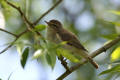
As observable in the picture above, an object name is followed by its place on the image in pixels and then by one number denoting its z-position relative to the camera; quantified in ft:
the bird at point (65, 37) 22.70
